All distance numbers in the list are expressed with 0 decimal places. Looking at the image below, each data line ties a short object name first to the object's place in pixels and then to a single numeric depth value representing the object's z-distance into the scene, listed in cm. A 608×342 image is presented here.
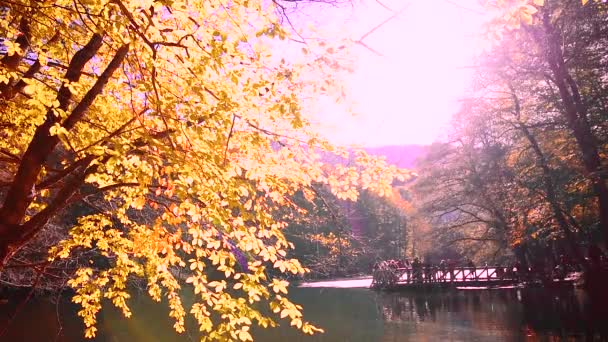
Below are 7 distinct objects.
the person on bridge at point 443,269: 3620
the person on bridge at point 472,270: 3511
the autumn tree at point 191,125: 404
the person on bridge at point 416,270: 3775
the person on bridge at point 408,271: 3712
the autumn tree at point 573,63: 1923
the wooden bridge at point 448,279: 3141
